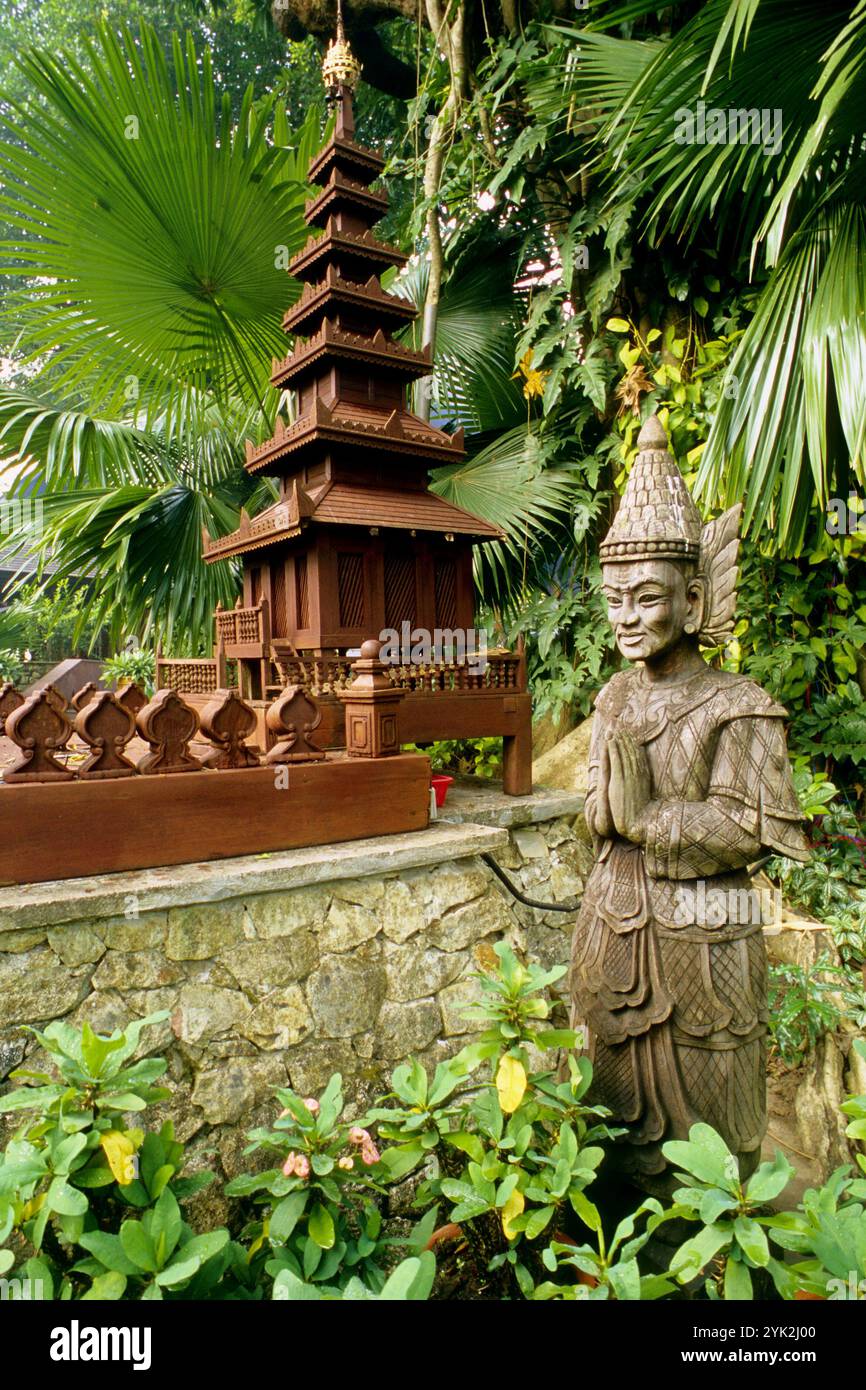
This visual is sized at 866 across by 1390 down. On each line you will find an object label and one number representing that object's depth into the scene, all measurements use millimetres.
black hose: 3021
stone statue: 1921
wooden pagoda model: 3244
